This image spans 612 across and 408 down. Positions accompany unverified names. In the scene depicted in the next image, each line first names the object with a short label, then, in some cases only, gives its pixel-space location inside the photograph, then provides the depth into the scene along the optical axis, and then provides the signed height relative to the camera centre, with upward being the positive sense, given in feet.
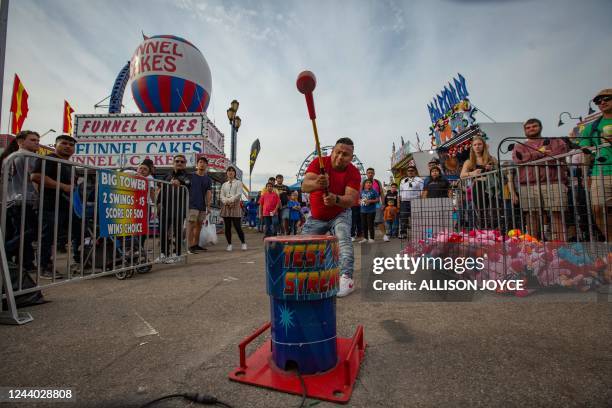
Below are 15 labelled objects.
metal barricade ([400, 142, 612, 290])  10.22 -0.54
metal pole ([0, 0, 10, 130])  10.41 +6.64
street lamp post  67.36 +22.33
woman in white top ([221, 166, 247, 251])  23.88 +1.53
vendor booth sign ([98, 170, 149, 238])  12.49 +0.96
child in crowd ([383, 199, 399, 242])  29.25 +0.69
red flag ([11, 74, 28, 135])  50.90 +20.09
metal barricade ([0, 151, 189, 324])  9.45 +0.38
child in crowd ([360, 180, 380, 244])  25.41 +0.96
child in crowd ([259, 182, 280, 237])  29.25 +1.46
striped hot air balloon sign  54.90 +26.34
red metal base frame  4.86 -2.58
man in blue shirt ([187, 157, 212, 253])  22.09 +2.01
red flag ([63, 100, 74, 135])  68.30 +24.12
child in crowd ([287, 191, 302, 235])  34.06 +1.27
